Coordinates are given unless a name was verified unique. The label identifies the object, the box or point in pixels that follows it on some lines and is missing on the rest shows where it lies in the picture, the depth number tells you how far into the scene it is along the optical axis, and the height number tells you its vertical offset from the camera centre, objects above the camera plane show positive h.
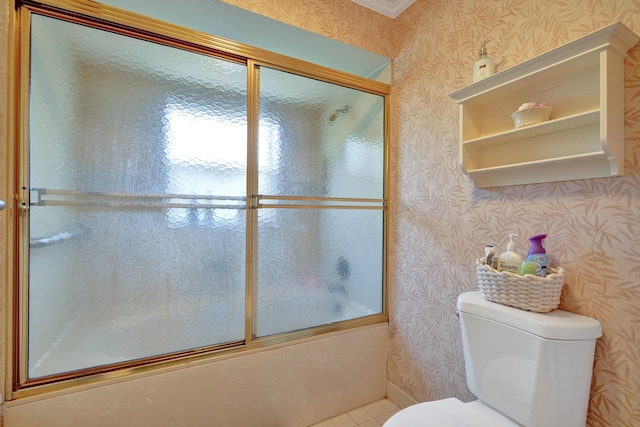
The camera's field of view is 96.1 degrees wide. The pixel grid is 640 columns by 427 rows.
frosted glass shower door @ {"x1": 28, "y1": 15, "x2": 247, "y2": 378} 1.08 +0.05
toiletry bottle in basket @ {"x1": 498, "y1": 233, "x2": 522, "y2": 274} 1.02 -0.16
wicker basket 0.93 -0.25
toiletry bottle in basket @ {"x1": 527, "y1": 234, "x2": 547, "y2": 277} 0.97 -0.13
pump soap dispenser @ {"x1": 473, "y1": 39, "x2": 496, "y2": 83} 1.16 +0.60
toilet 0.87 -0.51
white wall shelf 0.84 +0.35
